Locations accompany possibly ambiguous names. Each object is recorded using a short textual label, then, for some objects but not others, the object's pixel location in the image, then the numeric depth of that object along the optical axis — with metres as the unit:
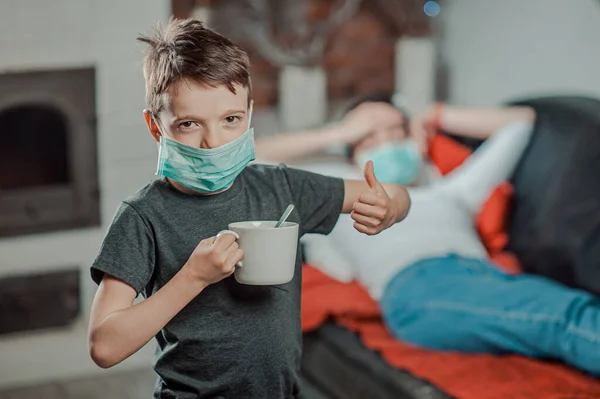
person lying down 1.97
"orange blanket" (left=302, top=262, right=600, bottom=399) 1.81
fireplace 2.91
